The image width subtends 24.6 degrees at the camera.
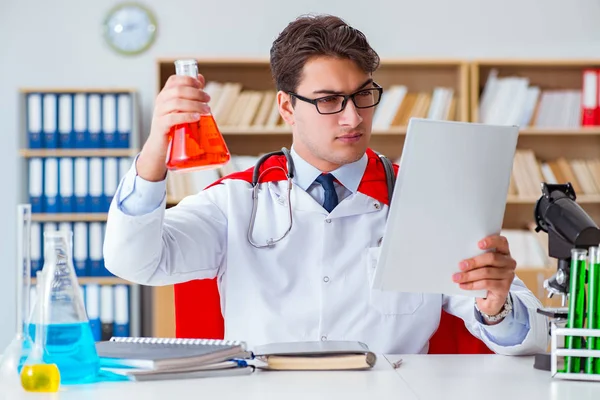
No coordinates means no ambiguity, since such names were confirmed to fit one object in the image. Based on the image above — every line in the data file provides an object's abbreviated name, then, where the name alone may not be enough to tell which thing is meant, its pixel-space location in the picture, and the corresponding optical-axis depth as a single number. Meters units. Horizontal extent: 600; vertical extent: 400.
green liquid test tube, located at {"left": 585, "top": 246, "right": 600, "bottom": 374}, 2.49
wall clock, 6.36
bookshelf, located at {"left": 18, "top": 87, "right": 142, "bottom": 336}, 5.92
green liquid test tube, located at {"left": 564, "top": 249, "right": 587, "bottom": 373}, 2.51
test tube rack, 2.49
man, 3.06
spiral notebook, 2.50
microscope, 2.53
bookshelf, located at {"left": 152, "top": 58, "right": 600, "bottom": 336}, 6.00
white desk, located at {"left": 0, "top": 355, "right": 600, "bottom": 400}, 2.37
